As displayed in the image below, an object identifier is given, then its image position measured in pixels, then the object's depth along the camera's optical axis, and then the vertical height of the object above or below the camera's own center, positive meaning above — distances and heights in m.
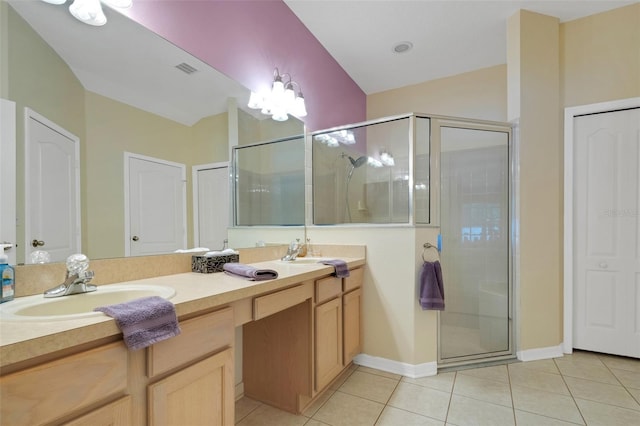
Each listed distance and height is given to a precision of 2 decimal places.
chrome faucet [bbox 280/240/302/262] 2.25 -0.31
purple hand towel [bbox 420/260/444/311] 2.07 -0.53
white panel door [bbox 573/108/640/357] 2.40 -0.18
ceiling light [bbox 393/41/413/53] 3.00 +1.67
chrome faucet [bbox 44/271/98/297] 1.02 -0.26
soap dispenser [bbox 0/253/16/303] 0.93 -0.22
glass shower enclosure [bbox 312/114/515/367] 2.27 +0.11
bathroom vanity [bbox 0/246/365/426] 0.67 -0.45
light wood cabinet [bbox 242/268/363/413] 1.72 -0.83
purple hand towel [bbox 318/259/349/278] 1.92 -0.36
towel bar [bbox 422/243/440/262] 2.17 -0.26
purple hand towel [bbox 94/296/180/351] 0.80 -0.30
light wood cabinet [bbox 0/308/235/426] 0.65 -0.46
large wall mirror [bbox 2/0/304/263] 1.05 +0.48
